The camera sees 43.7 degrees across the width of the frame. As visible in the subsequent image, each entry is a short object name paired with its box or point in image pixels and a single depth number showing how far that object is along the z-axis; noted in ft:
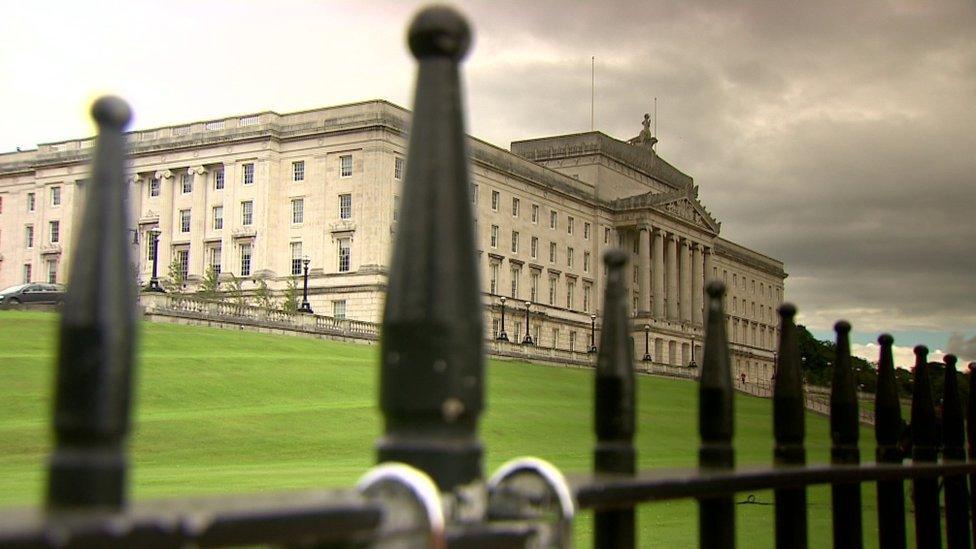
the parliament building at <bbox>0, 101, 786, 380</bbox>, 269.23
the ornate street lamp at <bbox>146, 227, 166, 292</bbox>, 181.50
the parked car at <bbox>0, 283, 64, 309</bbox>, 197.77
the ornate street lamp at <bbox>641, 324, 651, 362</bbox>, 348.49
